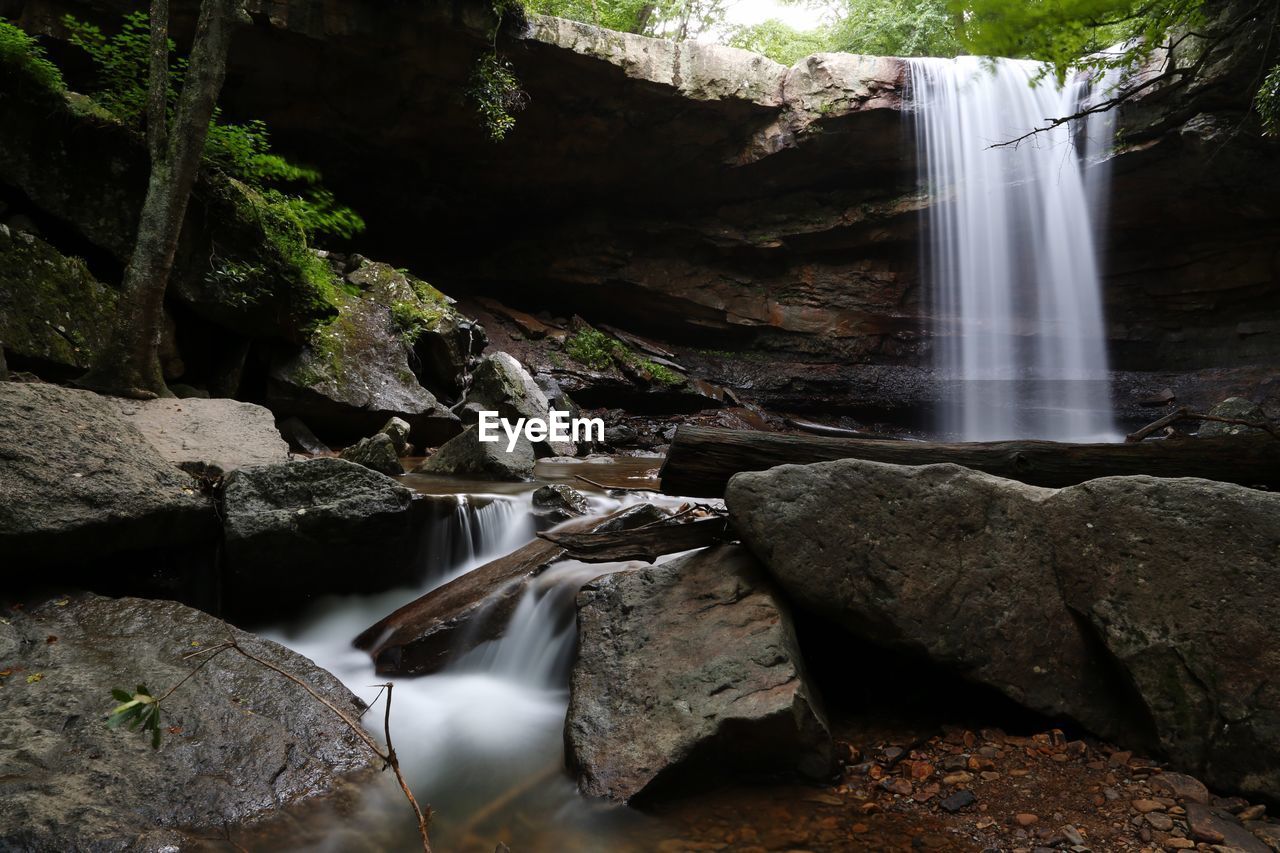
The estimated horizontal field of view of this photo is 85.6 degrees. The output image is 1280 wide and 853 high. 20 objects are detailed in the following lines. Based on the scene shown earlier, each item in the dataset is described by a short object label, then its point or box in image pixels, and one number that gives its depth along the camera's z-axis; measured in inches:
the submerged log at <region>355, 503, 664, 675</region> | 156.9
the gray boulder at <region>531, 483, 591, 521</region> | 219.1
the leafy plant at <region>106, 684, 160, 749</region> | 67.6
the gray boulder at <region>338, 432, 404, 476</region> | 249.0
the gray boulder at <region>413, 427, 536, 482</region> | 267.9
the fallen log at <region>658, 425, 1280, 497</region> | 138.7
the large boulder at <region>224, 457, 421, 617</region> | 159.9
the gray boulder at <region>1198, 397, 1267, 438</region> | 281.4
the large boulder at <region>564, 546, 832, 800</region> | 107.4
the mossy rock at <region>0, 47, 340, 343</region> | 248.8
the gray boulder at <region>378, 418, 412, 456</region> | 293.1
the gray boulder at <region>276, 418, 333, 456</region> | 281.1
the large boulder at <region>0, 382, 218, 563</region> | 127.6
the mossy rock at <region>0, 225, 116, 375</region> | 217.2
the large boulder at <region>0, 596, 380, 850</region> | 86.4
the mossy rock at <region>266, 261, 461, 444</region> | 294.7
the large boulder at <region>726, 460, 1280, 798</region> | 98.1
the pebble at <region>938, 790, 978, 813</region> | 99.7
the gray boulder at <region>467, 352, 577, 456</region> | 346.0
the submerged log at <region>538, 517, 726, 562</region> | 149.1
